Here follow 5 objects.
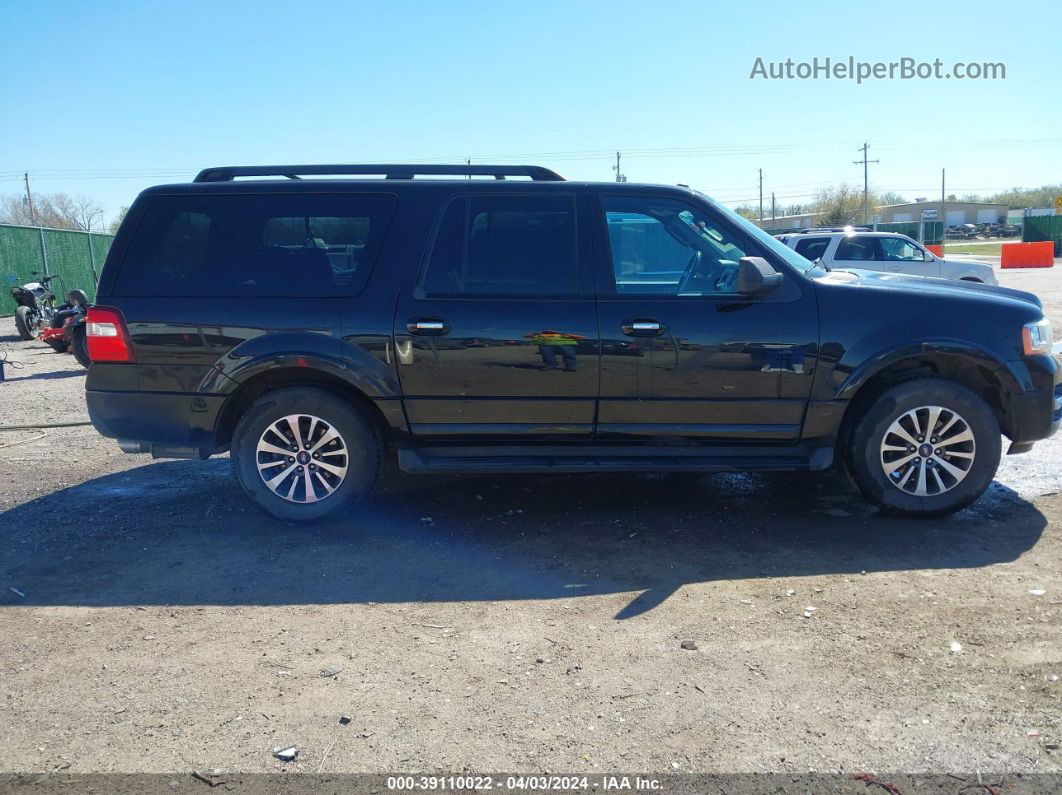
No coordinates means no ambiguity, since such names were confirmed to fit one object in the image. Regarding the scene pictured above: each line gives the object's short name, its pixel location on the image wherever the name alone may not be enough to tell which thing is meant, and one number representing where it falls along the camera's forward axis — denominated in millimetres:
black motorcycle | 15938
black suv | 4859
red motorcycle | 11266
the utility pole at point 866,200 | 72200
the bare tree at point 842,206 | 70375
